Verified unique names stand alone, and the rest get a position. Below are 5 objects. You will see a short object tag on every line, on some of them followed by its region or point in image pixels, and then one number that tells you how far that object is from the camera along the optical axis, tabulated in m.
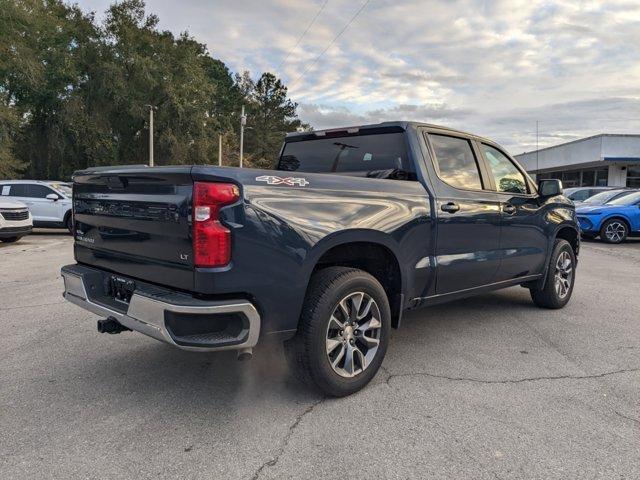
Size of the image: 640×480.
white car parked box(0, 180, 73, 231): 14.88
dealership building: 28.66
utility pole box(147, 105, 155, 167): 33.50
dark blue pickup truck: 2.92
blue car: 14.01
